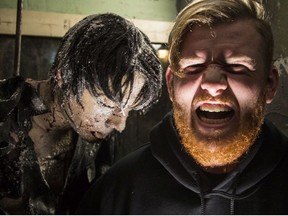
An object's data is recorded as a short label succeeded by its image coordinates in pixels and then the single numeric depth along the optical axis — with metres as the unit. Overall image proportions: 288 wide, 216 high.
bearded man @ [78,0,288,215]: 0.38
